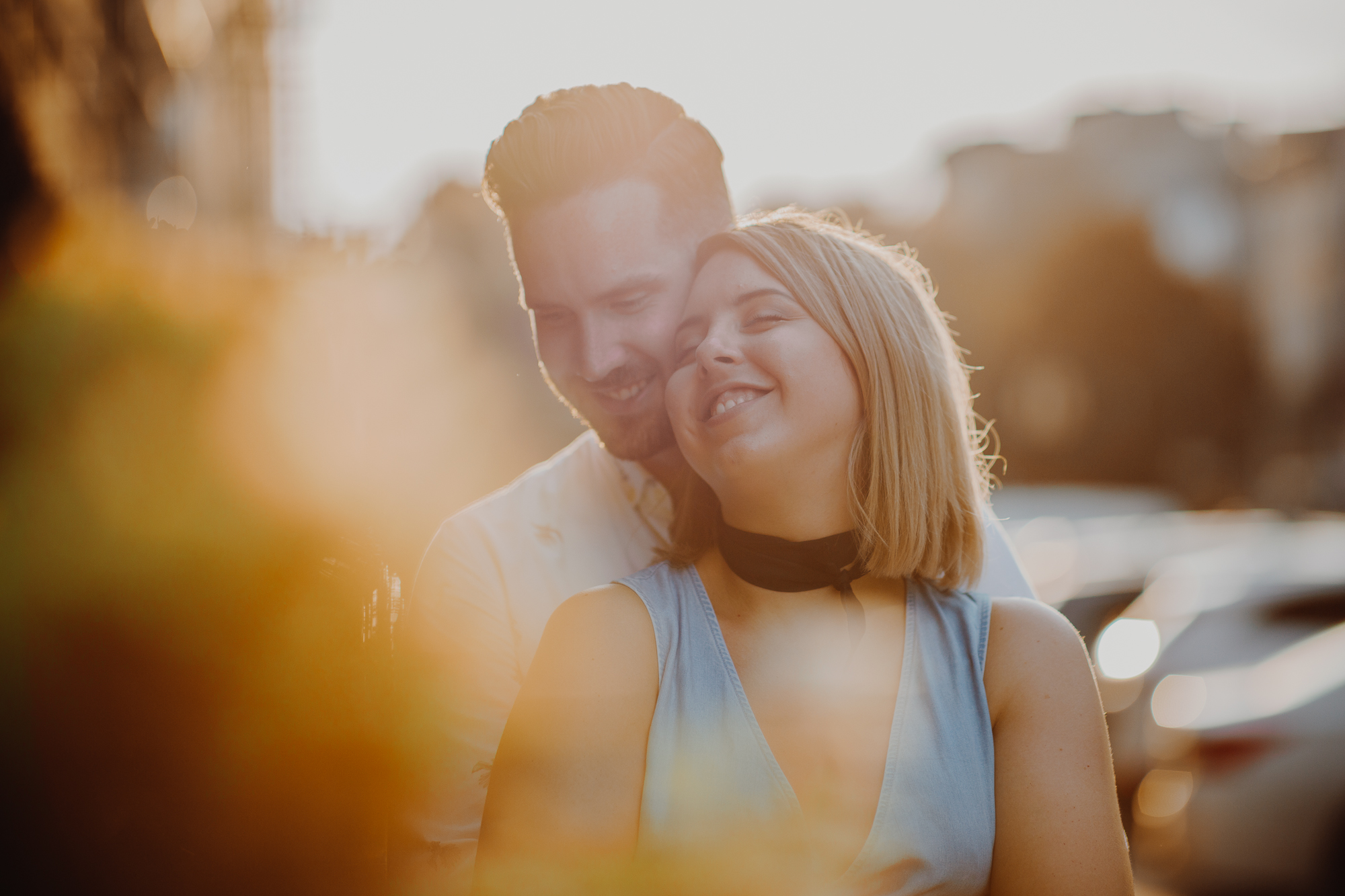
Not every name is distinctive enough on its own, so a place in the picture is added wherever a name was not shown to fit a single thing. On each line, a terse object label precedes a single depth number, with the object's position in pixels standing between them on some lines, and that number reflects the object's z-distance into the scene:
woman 1.73
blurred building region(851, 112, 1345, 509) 22.50
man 2.43
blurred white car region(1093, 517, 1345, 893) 4.68
